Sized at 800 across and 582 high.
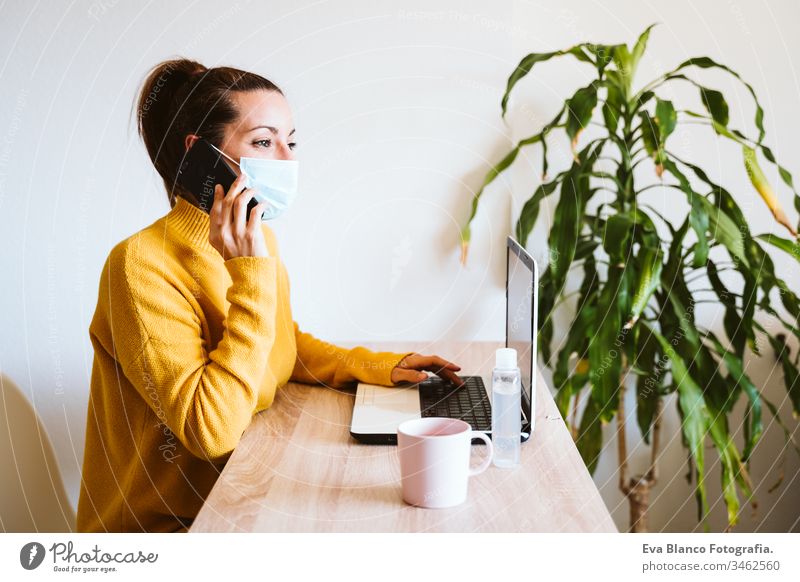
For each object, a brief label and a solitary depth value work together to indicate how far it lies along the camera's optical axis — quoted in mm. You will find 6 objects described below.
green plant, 1436
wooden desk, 788
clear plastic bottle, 916
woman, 988
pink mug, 796
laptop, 992
